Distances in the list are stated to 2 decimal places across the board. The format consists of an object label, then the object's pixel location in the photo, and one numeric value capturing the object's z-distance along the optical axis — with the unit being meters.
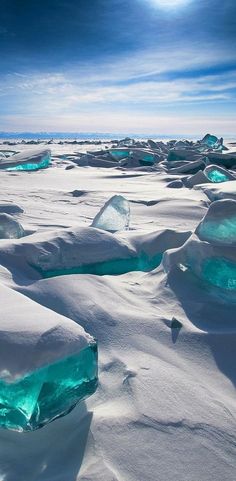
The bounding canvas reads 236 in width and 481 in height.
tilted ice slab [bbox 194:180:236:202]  1.91
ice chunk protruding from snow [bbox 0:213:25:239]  1.74
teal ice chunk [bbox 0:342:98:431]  0.72
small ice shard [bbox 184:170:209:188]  3.64
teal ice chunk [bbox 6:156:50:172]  5.61
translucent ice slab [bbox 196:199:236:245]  1.36
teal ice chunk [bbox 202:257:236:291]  1.26
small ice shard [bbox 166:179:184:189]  3.77
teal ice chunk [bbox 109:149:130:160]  7.22
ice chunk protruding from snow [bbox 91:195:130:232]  2.01
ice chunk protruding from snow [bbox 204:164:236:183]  3.67
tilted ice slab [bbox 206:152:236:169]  5.63
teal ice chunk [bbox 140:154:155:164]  6.49
